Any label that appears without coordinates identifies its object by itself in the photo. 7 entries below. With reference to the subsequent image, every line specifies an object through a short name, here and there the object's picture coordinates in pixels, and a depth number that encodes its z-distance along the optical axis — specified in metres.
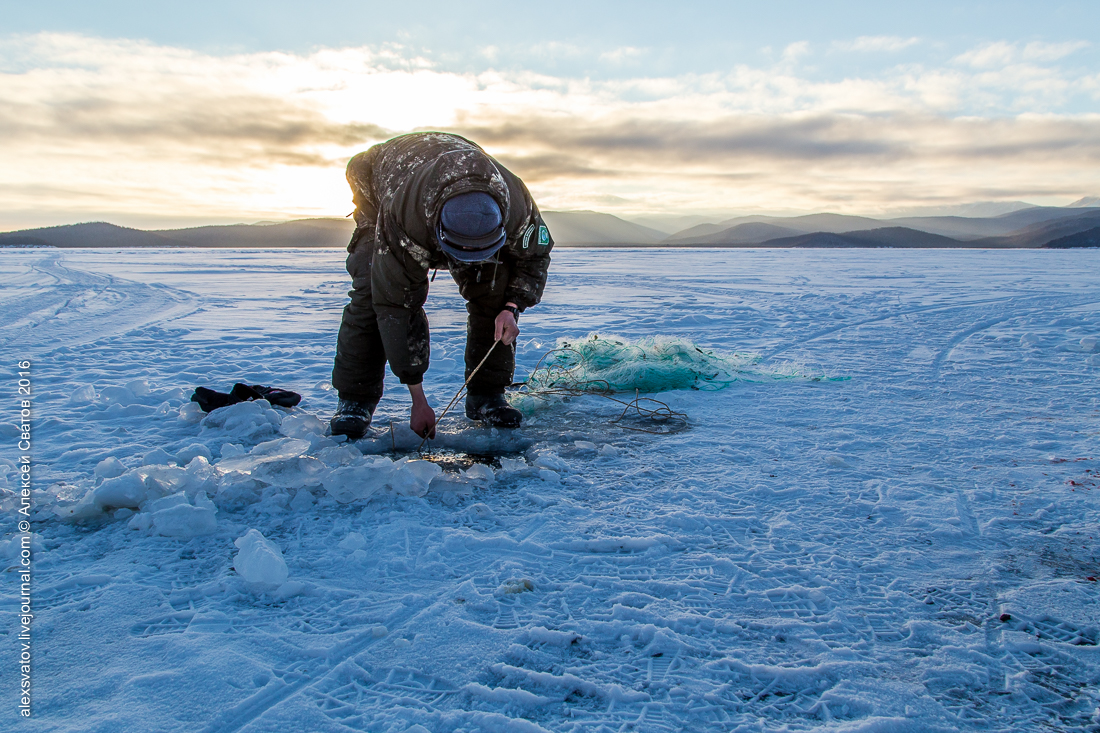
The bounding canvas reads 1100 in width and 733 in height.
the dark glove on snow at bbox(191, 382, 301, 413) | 3.14
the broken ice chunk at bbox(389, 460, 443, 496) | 2.26
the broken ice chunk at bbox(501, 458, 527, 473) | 2.51
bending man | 2.26
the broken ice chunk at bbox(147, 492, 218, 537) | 1.94
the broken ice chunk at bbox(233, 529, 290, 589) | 1.65
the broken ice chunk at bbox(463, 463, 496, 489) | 2.39
